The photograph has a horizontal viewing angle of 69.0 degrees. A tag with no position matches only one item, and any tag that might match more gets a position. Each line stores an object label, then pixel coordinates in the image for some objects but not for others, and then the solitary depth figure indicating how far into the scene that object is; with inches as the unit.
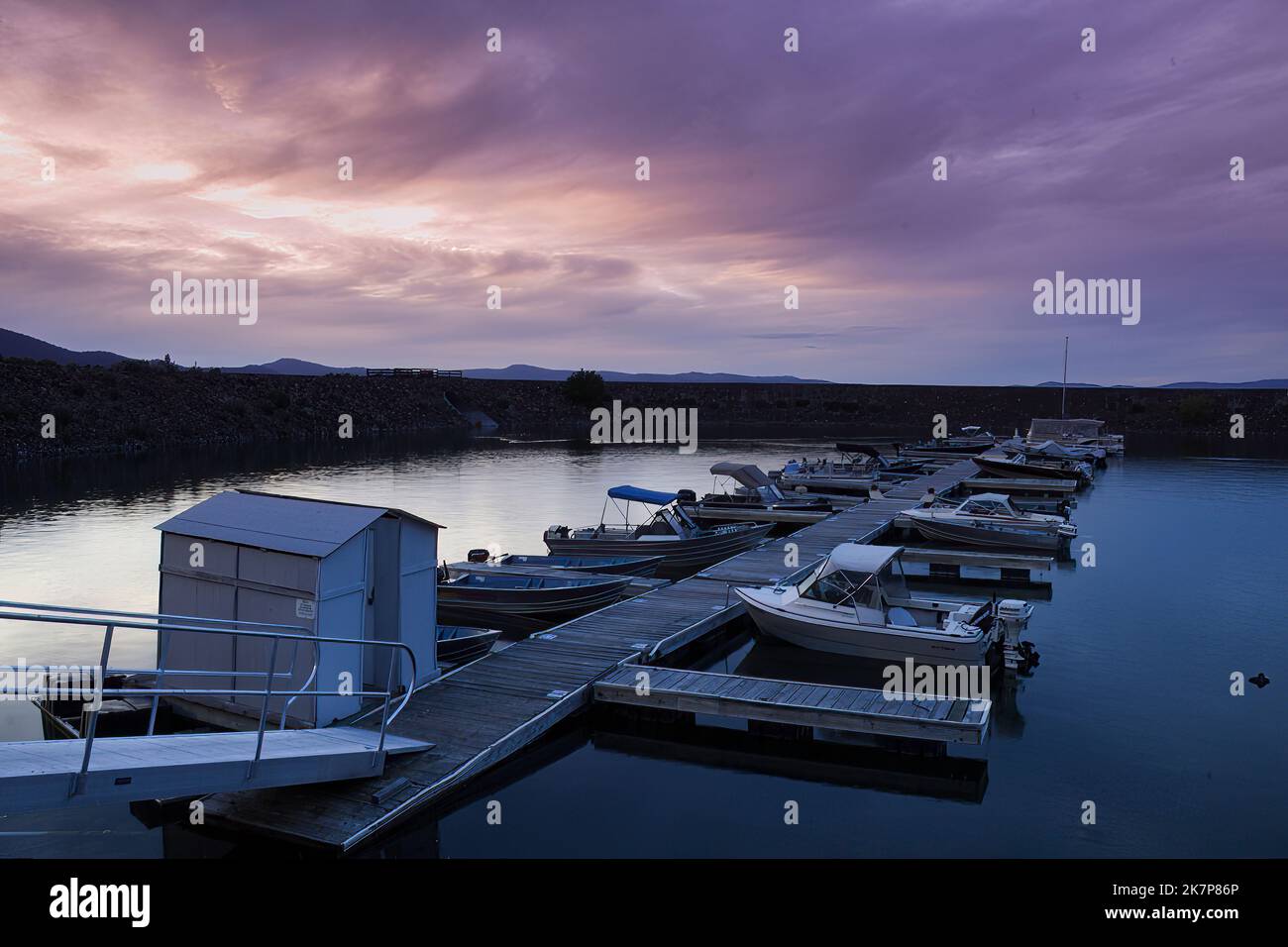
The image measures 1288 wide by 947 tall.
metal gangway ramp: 318.3
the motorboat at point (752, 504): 1533.0
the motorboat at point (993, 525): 1278.3
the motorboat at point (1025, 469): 2122.3
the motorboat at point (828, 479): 1923.0
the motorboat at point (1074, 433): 3171.8
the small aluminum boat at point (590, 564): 1000.9
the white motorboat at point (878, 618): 709.3
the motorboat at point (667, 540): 1139.3
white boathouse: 502.9
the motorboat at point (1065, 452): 2513.5
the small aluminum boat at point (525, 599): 863.7
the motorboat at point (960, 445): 2835.6
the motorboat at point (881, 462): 2134.6
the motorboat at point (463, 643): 682.8
